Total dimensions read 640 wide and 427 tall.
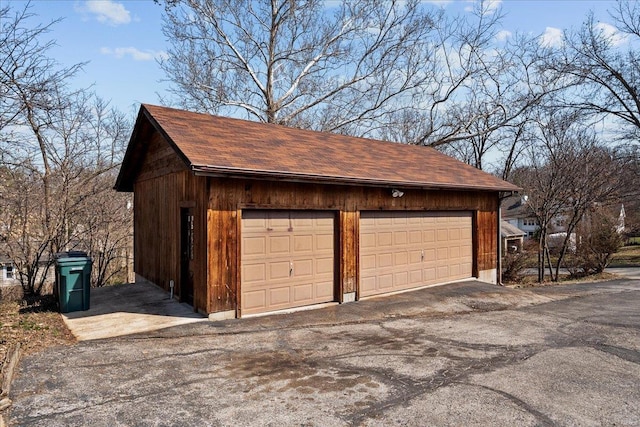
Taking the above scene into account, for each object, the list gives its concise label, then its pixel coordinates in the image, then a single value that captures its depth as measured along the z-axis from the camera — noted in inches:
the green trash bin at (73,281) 312.3
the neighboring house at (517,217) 1791.3
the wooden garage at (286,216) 304.0
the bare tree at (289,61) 788.6
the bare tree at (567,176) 769.6
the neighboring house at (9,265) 424.2
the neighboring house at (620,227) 801.6
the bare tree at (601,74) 913.5
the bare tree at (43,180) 319.0
